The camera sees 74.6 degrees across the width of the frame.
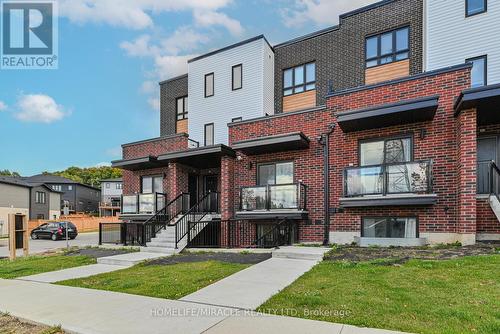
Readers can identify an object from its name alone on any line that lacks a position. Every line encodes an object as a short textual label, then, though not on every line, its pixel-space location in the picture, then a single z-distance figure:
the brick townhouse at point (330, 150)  10.22
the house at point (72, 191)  58.34
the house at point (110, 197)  57.53
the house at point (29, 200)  36.91
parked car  28.05
